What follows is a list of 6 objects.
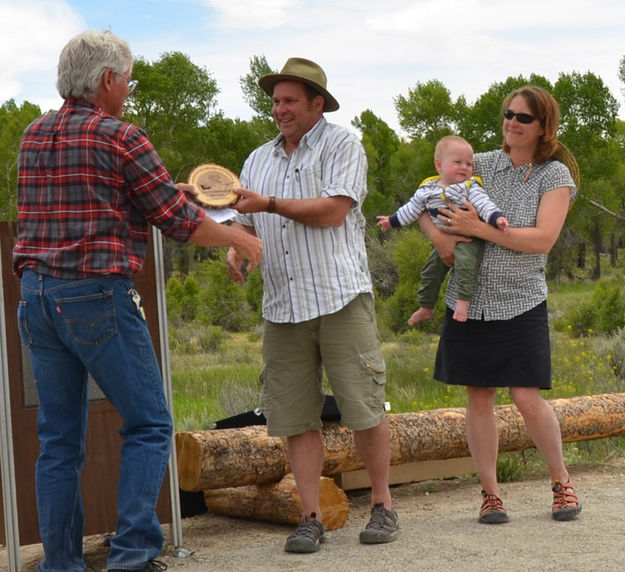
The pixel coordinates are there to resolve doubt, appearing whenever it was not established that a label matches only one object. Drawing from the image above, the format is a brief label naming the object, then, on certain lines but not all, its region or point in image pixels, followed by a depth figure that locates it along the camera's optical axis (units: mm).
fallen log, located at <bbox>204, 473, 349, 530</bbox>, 5344
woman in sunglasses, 5008
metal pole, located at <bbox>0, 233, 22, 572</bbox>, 4520
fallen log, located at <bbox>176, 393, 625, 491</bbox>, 5465
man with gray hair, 3947
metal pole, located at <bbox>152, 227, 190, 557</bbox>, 4789
